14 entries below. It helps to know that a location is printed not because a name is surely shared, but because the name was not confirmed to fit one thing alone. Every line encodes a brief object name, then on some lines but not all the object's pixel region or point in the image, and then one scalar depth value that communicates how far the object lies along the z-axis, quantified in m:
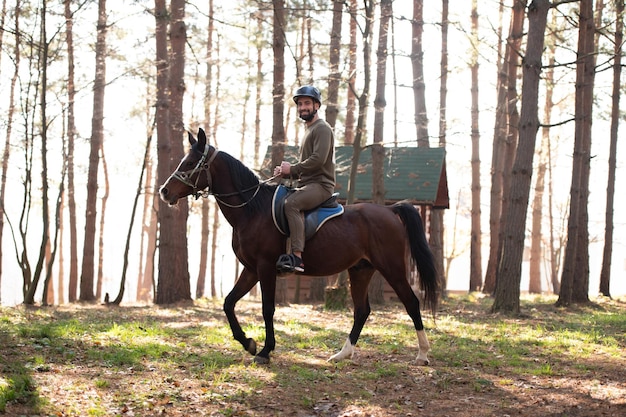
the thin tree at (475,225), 28.31
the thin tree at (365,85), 15.23
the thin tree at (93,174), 21.16
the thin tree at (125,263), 18.89
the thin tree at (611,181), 21.39
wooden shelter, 21.53
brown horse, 8.27
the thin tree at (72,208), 25.27
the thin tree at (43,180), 14.73
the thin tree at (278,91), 16.92
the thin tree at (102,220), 32.28
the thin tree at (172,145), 17.27
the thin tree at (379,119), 16.77
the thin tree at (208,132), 28.48
